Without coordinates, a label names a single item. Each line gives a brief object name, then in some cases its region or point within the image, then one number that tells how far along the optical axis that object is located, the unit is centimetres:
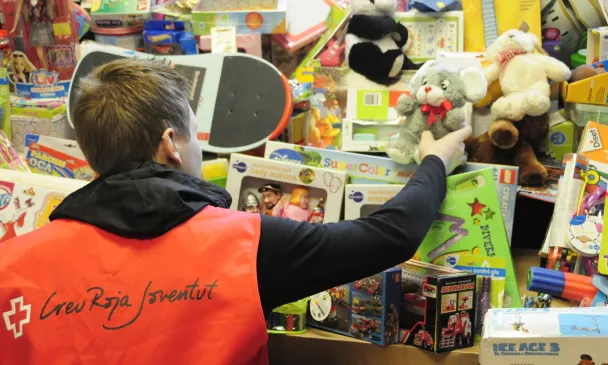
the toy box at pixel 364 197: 147
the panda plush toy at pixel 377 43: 179
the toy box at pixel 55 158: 178
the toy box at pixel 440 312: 124
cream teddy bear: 155
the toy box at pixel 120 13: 204
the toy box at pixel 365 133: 167
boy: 95
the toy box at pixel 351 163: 153
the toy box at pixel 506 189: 145
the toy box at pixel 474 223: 135
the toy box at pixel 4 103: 190
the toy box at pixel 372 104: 174
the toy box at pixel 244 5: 193
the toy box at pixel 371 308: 128
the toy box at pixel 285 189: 152
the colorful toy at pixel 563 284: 120
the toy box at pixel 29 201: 154
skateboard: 171
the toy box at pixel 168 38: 196
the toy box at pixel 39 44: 196
